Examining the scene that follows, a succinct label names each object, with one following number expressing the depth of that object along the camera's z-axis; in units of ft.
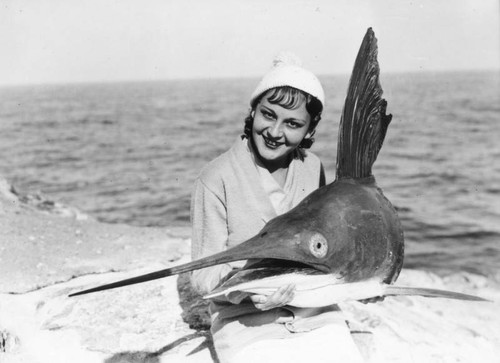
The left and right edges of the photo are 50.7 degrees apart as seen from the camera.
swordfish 5.24
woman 6.91
